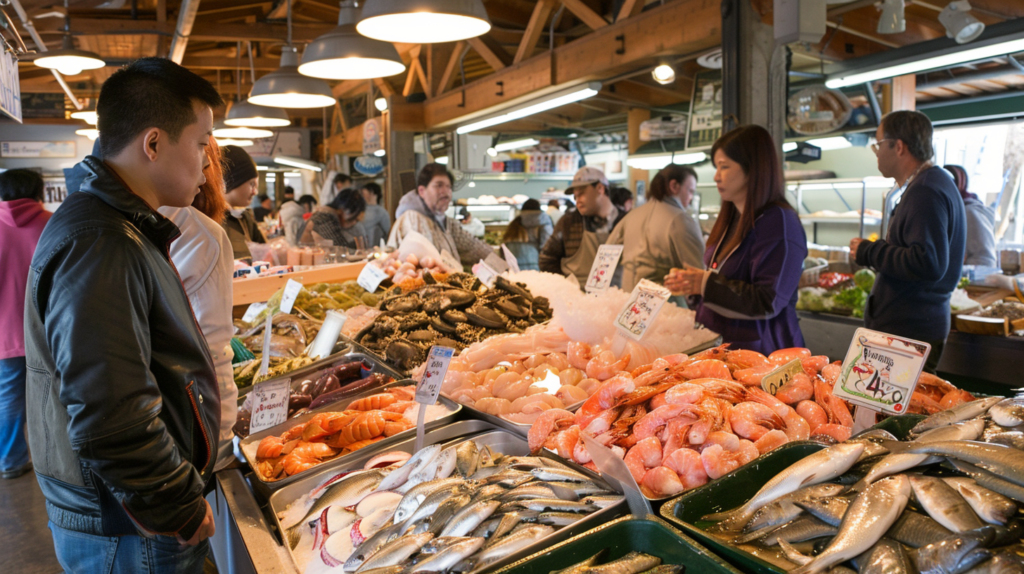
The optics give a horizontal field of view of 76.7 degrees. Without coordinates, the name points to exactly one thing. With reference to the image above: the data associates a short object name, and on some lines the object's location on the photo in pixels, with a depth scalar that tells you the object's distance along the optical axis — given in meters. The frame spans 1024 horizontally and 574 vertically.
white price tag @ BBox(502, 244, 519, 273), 4.23
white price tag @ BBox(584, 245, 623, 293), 3.31
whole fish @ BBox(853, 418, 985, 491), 1.33
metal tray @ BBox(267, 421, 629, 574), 1.43
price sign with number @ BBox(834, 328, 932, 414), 1.67
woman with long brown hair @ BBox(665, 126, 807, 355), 3.03
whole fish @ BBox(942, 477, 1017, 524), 1.15
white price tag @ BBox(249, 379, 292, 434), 2.33
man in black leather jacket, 1.39
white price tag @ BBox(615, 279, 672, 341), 2.52
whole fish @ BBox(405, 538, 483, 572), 1.33
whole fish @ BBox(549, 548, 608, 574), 1.31
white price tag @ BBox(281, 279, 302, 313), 3.48
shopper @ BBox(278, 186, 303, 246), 10.36
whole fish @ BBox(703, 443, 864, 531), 1.40
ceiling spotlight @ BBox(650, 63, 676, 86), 5.63
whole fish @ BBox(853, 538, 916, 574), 1.09
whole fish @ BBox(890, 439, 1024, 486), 1.22
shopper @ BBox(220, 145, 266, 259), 4.86
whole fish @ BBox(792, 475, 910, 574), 1.15
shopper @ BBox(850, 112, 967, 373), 3.55
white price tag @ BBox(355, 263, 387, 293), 4.60
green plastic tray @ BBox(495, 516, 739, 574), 1.28
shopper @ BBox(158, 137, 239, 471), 2.04
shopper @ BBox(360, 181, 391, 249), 9.57
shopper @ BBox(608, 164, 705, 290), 4.66
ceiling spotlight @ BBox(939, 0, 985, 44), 4.15
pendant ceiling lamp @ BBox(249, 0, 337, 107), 4.93
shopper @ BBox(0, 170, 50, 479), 4.74
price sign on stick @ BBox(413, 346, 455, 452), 2.04
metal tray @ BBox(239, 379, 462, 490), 2.03
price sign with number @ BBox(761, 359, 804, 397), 1.97
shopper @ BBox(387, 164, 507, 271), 5.66
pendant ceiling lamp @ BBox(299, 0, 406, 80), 3.68
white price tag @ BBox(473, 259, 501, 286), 3.95
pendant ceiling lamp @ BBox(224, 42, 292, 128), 6.93
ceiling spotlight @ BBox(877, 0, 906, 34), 4.69
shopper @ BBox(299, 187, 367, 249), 7.62
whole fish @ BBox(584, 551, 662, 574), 1.29
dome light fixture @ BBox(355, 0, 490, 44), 2.87
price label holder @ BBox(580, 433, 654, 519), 1.50
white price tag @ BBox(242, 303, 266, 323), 4.27
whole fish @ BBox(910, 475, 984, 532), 1.15
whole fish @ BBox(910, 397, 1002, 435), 1.60
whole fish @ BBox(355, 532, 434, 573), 1.39
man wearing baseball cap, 5.61
